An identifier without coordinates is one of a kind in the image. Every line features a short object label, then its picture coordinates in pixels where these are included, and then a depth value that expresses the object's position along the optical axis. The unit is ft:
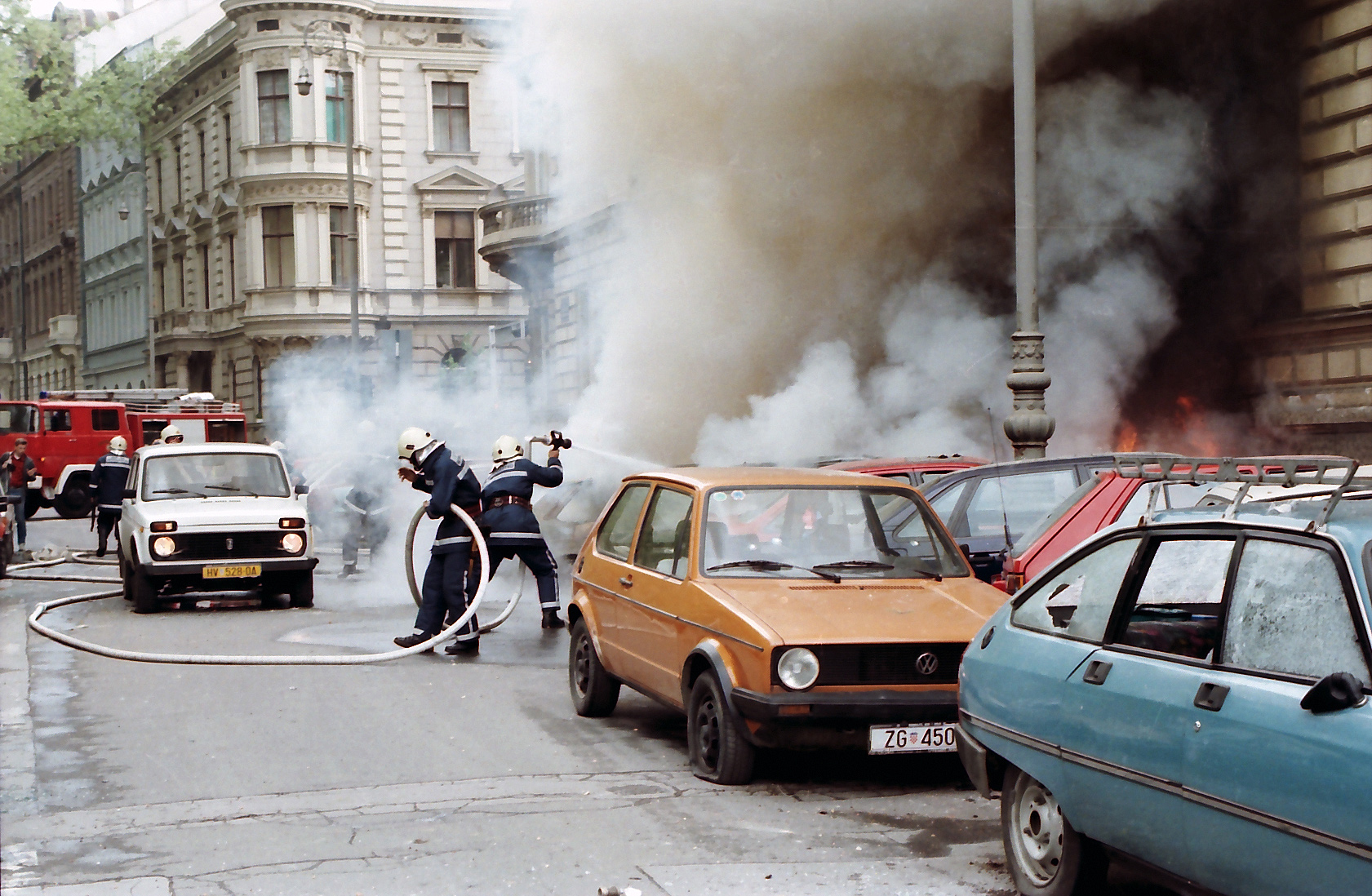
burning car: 35.32
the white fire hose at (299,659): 31.99
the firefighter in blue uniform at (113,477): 58.80
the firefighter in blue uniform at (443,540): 34.24
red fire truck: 104.06
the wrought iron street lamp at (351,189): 91.04
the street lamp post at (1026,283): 36.50
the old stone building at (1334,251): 48.57
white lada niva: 43.21
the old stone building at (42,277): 202.39
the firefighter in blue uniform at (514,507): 36.27
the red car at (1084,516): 26.45
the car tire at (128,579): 45.50
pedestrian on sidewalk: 64.44
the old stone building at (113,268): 171.63
